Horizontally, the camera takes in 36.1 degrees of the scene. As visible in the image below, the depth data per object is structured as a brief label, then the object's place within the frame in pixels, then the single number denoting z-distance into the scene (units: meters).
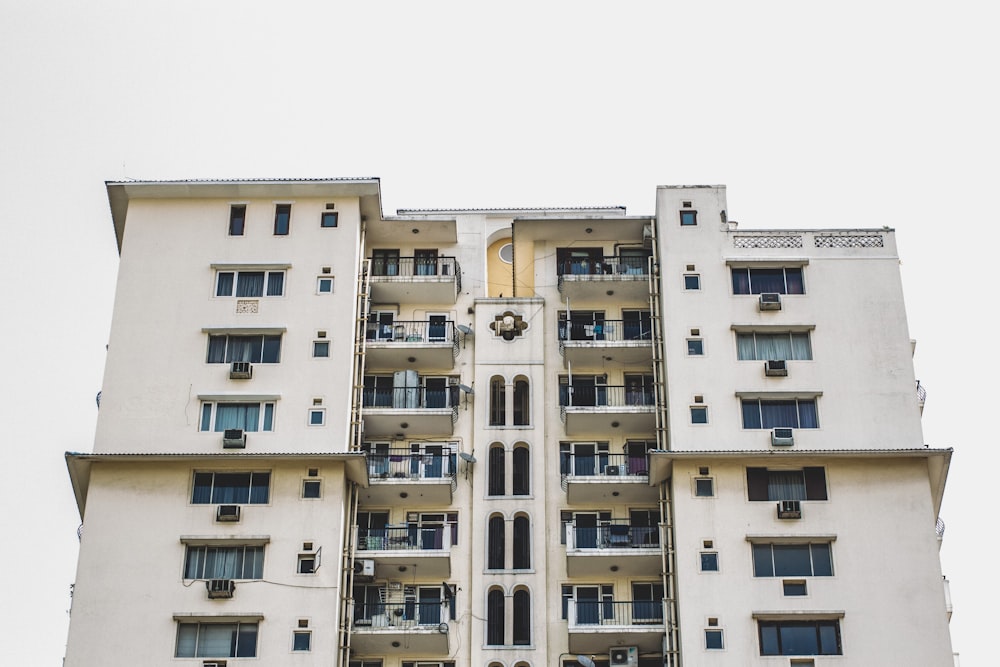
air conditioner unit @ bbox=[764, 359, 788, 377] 49.94
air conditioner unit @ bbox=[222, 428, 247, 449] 48.78
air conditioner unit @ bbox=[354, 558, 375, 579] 48.56
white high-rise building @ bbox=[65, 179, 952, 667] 46.78
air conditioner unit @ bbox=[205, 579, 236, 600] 46.62
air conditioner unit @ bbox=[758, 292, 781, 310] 51.03
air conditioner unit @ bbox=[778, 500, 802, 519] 47.78
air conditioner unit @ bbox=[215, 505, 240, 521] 47.75
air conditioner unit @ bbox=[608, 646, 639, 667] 47.69
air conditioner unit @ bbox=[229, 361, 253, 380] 49.97
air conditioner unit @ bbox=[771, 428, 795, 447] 48.72
